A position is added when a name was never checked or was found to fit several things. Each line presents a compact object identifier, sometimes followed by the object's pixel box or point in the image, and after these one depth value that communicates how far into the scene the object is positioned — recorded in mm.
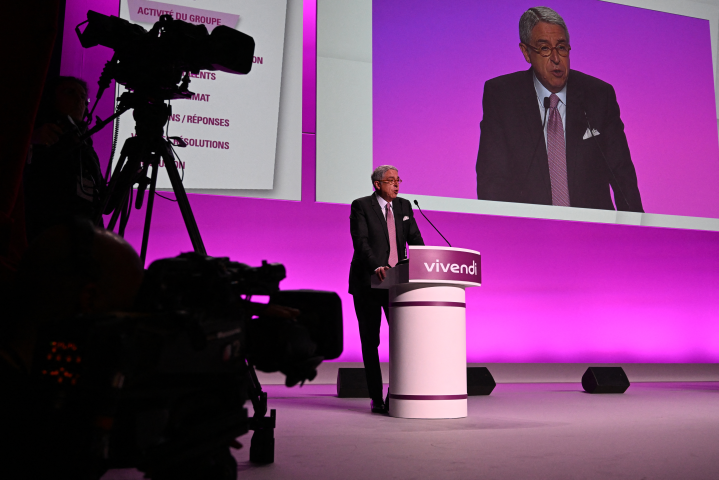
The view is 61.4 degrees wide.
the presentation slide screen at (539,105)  4973
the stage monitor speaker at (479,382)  4355
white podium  2861
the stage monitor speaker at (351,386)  4117
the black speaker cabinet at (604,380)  4566
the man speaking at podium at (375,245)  3320
